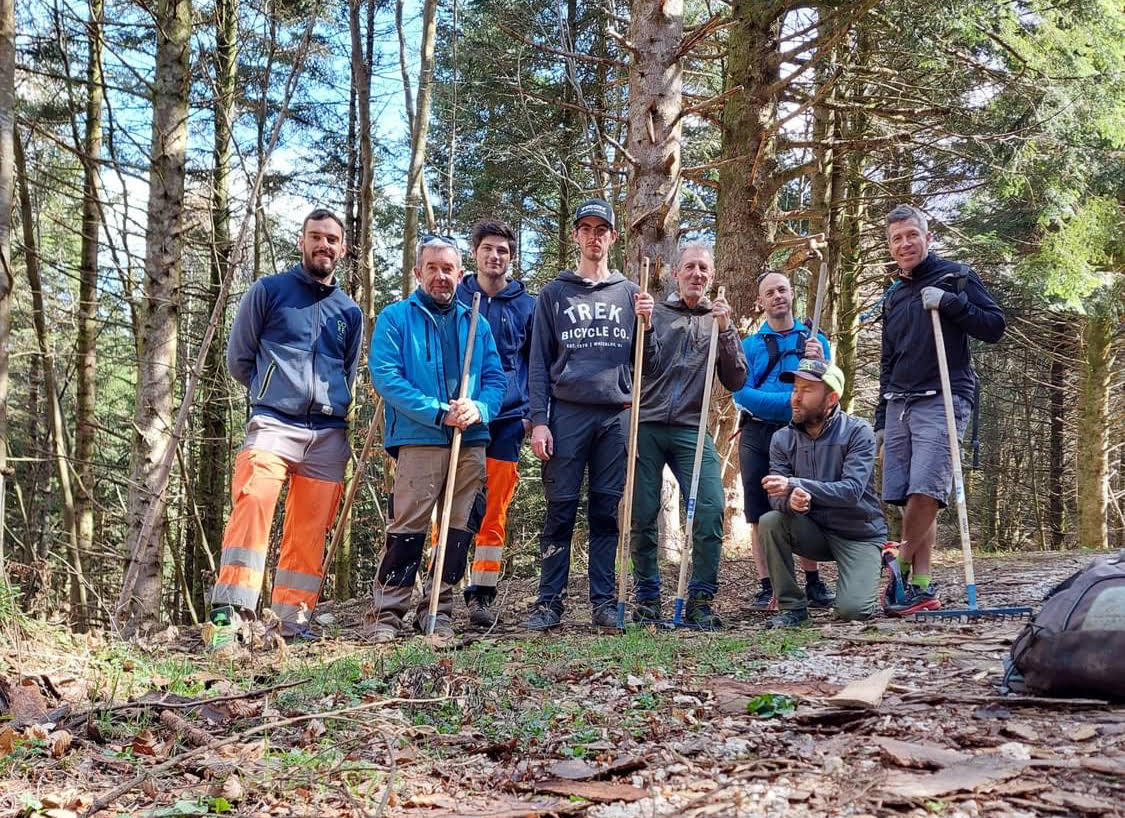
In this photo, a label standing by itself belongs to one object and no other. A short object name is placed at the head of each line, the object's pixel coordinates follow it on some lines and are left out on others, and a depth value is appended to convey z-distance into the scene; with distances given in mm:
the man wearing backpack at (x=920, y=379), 5348
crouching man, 5211
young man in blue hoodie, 6055
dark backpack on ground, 2770
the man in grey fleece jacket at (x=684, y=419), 5578
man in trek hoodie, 5520
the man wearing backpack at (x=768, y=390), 6051
